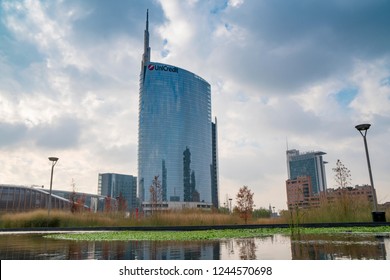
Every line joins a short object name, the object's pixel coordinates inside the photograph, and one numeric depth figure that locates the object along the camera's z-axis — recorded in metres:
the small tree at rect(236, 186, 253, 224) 21.07
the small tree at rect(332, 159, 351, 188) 16.05
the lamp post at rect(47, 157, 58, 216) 19.46
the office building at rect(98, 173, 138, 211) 159.38
